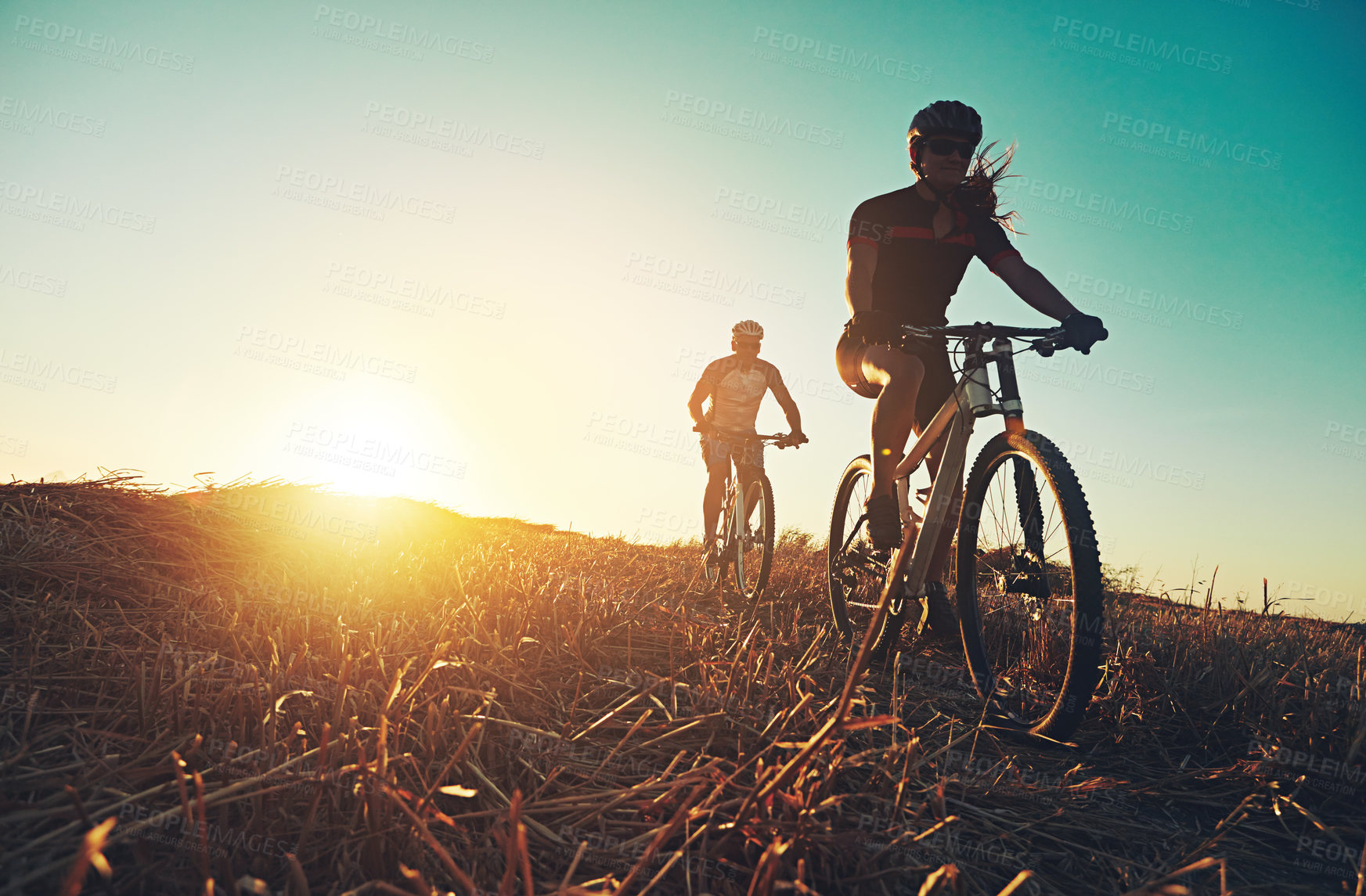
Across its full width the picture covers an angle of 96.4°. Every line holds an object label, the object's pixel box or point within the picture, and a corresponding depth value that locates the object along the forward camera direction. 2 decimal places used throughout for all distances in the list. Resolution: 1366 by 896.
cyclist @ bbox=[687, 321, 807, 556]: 6.67
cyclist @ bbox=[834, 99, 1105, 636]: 3.10
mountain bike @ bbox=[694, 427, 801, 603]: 5.08
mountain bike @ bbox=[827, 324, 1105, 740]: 1.94
